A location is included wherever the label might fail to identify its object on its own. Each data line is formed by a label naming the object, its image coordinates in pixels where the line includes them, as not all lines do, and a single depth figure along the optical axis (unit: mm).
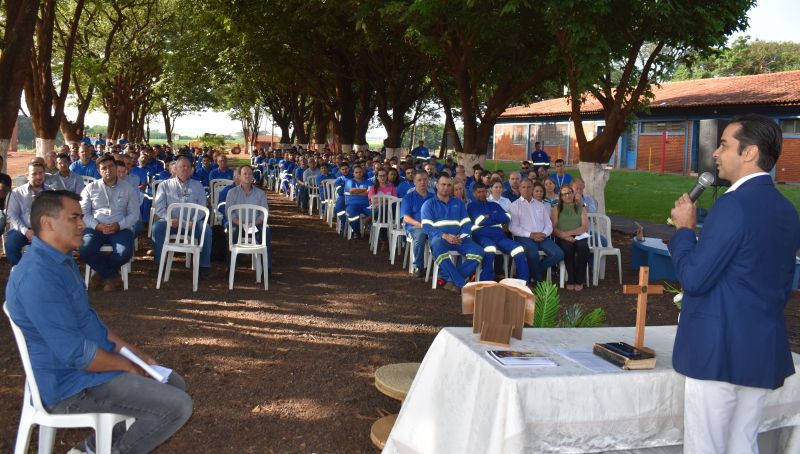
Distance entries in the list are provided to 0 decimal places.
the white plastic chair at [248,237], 7820
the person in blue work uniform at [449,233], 8156
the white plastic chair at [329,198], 13714
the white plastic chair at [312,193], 15814
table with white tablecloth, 2629
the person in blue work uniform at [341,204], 12473
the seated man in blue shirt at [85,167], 11377
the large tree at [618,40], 9609
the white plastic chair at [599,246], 8820
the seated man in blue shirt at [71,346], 2861
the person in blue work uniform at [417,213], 8719
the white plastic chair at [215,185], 12488
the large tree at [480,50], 12125
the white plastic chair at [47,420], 2980
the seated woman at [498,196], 9234
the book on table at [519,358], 2803
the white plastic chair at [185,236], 7652
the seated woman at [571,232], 8555
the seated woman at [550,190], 10281
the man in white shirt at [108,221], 7438
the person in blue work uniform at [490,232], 8273
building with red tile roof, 24797
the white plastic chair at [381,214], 10383
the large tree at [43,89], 12234
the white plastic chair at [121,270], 7492
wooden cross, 3057
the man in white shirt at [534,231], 8430
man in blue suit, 2443
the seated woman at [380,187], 11273
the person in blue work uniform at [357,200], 11867
